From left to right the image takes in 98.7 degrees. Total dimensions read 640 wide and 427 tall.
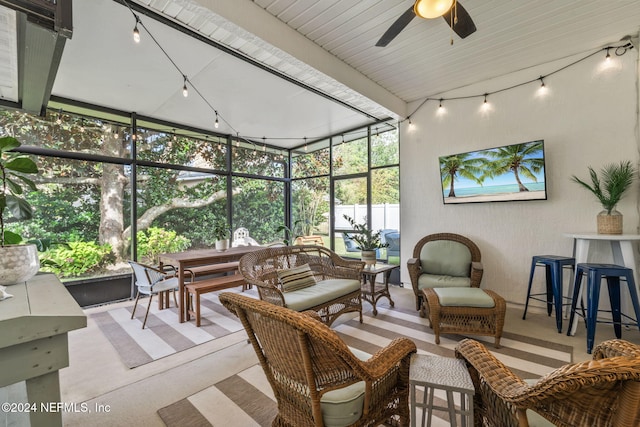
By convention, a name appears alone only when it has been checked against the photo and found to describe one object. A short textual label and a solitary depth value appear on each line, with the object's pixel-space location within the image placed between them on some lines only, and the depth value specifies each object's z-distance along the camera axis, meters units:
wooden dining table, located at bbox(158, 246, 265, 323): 3.30
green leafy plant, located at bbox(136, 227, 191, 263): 4.44
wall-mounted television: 3.46
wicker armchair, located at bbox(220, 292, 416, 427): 1.04
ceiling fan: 1.94
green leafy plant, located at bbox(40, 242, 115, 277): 3.70
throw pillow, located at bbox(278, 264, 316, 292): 2.96
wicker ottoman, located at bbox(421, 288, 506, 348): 2.57
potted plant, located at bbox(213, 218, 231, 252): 4.15
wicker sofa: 2.65
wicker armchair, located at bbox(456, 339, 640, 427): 0.74
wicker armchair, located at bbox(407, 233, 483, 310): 3.28
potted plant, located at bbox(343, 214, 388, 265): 3.87
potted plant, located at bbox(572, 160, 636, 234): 2.87
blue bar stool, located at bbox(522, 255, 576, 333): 2.91
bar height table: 2.66
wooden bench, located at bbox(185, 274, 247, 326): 3.15
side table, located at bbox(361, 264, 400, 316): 3.50
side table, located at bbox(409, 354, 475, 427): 1.07
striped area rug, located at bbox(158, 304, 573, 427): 1.72
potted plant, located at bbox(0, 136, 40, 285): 1.29
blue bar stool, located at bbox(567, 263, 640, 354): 2.48
